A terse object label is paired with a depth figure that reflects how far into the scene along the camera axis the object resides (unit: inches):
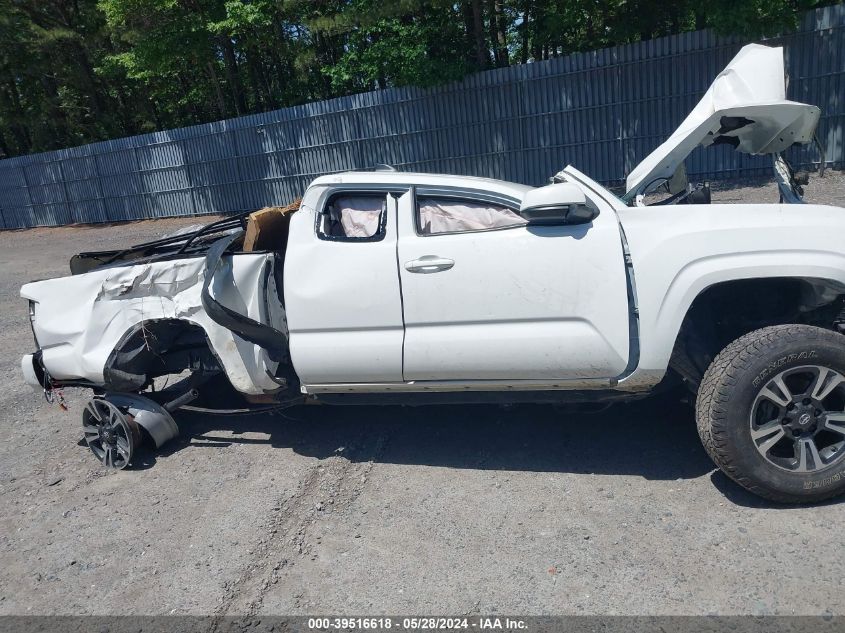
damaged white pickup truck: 147.2
